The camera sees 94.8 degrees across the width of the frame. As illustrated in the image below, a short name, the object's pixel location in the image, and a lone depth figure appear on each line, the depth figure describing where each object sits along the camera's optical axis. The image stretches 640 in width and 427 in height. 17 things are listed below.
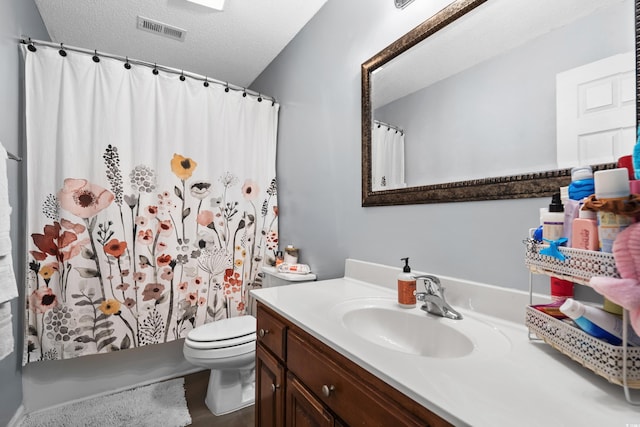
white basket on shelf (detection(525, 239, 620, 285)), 0.54
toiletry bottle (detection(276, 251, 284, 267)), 2.04
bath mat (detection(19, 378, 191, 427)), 1.61
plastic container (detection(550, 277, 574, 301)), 0.78
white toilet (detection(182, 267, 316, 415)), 1.60
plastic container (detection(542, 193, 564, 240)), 0.68
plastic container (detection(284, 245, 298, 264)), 1.96
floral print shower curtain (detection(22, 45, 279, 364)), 1.61
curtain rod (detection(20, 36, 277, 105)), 1.56
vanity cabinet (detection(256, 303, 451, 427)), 0.61
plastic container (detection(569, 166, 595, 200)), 0.64
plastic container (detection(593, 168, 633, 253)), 0.51
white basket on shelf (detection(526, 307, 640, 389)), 0.49
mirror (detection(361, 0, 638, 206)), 0.75
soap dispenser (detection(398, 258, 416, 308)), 1.06
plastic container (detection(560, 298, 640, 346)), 0.53
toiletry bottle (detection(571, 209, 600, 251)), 0.58
